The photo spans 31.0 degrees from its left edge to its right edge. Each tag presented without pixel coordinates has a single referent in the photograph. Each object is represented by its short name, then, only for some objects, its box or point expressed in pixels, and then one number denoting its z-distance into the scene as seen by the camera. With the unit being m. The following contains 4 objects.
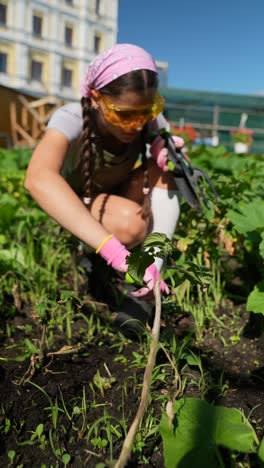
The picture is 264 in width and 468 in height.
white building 24.70
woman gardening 1.33
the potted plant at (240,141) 7.56
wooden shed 10.71
